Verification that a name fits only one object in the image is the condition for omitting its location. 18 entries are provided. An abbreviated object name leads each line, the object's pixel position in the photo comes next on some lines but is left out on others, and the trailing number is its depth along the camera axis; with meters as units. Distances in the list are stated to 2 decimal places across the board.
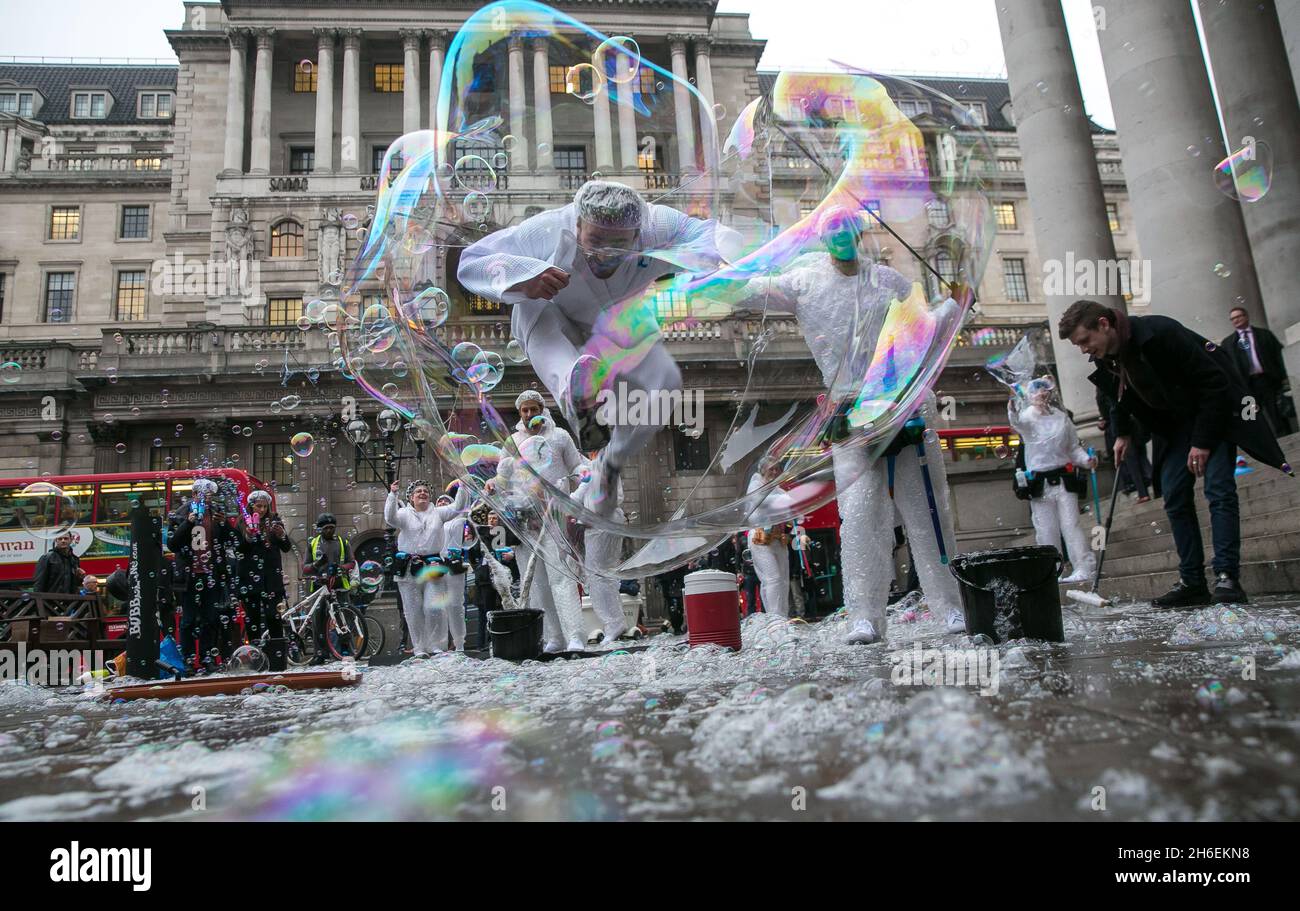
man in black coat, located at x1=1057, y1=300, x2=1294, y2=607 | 5.05
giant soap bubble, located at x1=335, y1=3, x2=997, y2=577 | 3.49
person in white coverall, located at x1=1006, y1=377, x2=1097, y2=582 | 8.40
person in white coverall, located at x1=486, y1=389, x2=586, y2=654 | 4.35
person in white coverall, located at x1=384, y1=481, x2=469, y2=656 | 9.41
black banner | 6.47
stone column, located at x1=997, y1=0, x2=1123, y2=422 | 12.87
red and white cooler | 5.32
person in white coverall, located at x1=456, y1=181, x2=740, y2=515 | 3.41
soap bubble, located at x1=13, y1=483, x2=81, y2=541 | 18.33
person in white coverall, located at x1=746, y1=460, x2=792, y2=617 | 8.89
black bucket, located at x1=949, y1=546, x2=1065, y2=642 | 3.74
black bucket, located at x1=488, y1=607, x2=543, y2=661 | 5.97
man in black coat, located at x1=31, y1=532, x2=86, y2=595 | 9.83
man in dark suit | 8.94
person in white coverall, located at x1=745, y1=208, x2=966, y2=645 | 3.72
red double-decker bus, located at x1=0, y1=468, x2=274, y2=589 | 18.19
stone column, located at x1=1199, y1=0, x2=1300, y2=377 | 10.20
